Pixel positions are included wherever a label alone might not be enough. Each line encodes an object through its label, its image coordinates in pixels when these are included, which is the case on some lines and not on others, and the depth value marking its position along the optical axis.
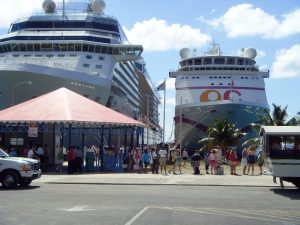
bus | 17.08
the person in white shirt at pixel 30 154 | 25.18
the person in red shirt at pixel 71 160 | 24.98
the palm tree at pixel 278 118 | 39.47
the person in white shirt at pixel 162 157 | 25.61
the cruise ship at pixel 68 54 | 41.25
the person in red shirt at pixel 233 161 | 24.90
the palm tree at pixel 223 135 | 43.40
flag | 47.27
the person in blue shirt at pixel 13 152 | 25.86
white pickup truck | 17.55
